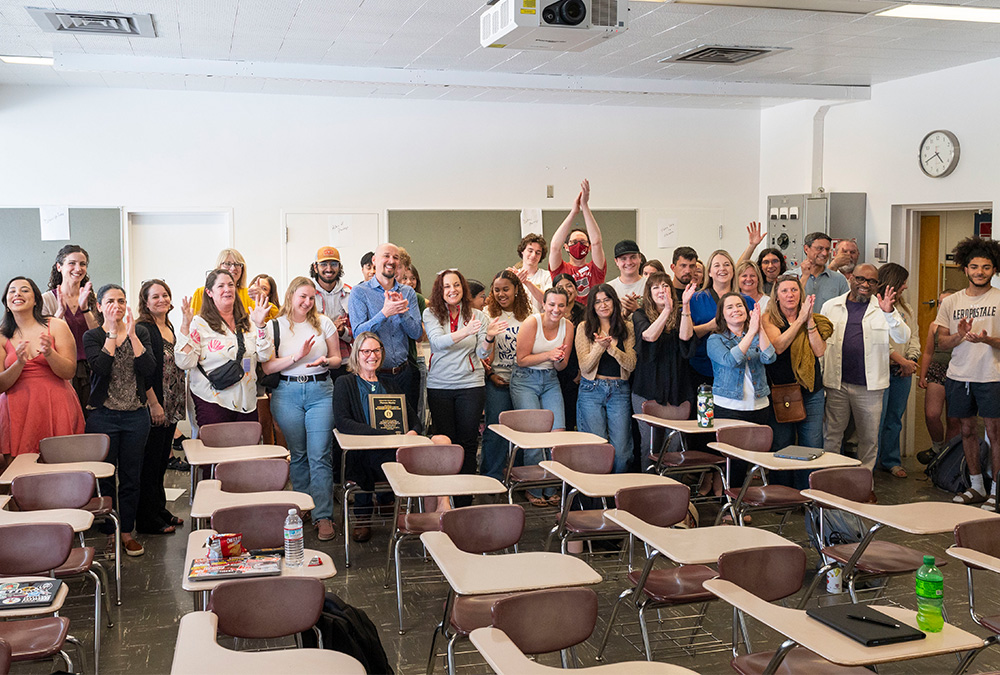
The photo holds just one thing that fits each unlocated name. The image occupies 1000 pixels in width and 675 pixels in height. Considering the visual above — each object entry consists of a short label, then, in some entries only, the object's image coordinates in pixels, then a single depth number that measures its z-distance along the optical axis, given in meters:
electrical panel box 8.35
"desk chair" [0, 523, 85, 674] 3.16
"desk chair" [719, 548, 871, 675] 2.98
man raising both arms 6.86
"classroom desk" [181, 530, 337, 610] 3.01
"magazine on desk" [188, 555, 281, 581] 3.07
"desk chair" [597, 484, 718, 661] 3.54
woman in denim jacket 5.78
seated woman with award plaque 5.27
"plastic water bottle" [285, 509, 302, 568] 3.23
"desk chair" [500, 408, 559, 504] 5.21
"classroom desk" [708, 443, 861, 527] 4.72
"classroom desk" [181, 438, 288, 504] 4.64
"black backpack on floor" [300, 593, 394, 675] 3.10
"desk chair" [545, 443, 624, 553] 4.34
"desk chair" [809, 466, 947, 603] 3.94
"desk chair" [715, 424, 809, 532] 4.85
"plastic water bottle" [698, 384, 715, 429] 5.49
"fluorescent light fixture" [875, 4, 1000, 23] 5.73
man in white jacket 6.53
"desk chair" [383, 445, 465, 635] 4.67
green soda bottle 2.72
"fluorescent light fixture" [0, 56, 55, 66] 7.00
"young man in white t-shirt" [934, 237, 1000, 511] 6.33
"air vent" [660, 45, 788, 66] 6.92
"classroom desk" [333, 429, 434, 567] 4.88
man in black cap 6.60
